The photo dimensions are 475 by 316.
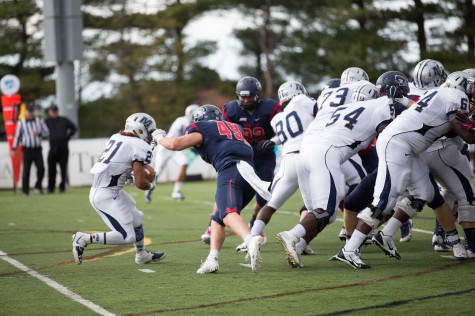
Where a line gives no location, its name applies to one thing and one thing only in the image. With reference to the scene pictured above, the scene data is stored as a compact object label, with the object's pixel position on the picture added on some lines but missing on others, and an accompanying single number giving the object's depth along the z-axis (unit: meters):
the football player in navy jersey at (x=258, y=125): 20.00
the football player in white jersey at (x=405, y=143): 15.28
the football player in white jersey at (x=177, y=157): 32.31
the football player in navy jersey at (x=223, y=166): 15.45
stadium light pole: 45.34
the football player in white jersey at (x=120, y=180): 16.36
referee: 37.72
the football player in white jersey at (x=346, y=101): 16.52
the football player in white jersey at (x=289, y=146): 17.73
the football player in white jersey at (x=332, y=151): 15.62
